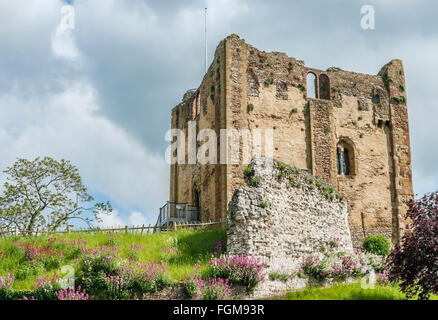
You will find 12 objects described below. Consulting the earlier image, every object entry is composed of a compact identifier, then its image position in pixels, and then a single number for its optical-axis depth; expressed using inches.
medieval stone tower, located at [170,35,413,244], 1162.0
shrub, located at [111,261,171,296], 631.8
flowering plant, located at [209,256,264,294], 649.0
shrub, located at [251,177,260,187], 746.8
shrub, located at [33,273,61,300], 604.1
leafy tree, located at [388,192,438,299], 622.8
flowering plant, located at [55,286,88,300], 585.0
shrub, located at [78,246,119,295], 638.5
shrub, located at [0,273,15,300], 623.5
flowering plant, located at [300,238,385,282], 727.7
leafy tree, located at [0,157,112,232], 1149.1
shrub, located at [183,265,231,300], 616.7
